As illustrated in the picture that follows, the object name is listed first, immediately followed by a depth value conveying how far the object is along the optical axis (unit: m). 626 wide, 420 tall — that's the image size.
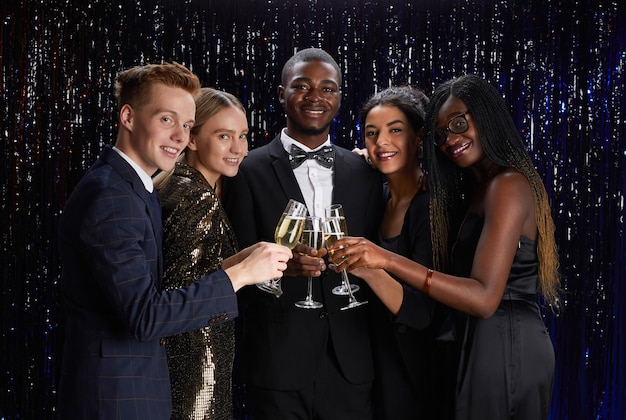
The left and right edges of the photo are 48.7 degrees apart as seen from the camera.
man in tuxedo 2.76
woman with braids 2.47
